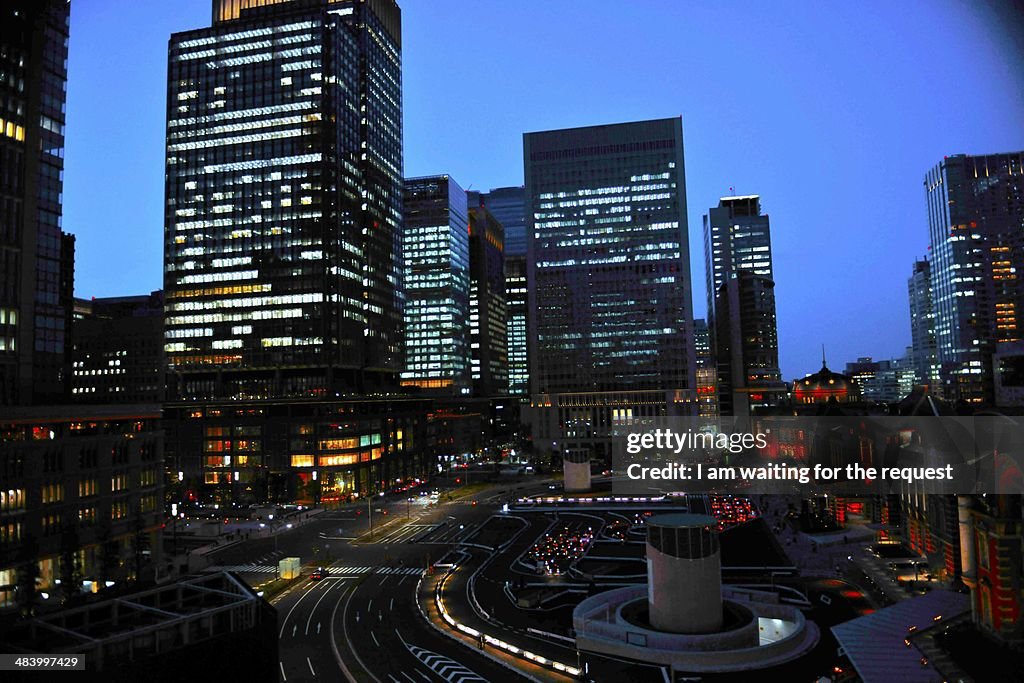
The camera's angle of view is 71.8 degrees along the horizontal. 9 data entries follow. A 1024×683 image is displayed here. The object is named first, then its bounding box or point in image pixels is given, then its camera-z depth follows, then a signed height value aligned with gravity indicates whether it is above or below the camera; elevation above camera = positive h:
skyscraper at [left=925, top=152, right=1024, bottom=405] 183.75 -2.32
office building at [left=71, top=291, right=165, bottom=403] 195.27 +4.36
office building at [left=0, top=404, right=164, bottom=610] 60.66 -8.26
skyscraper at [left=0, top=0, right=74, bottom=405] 71.19 +22.36
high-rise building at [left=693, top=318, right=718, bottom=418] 194.00 -2.55
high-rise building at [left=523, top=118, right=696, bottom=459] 178.75 +30.57
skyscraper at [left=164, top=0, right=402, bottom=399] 137.25 +39.20
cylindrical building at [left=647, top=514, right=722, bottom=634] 45.72 -11.87
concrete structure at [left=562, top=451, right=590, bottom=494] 122.25 -13.34
